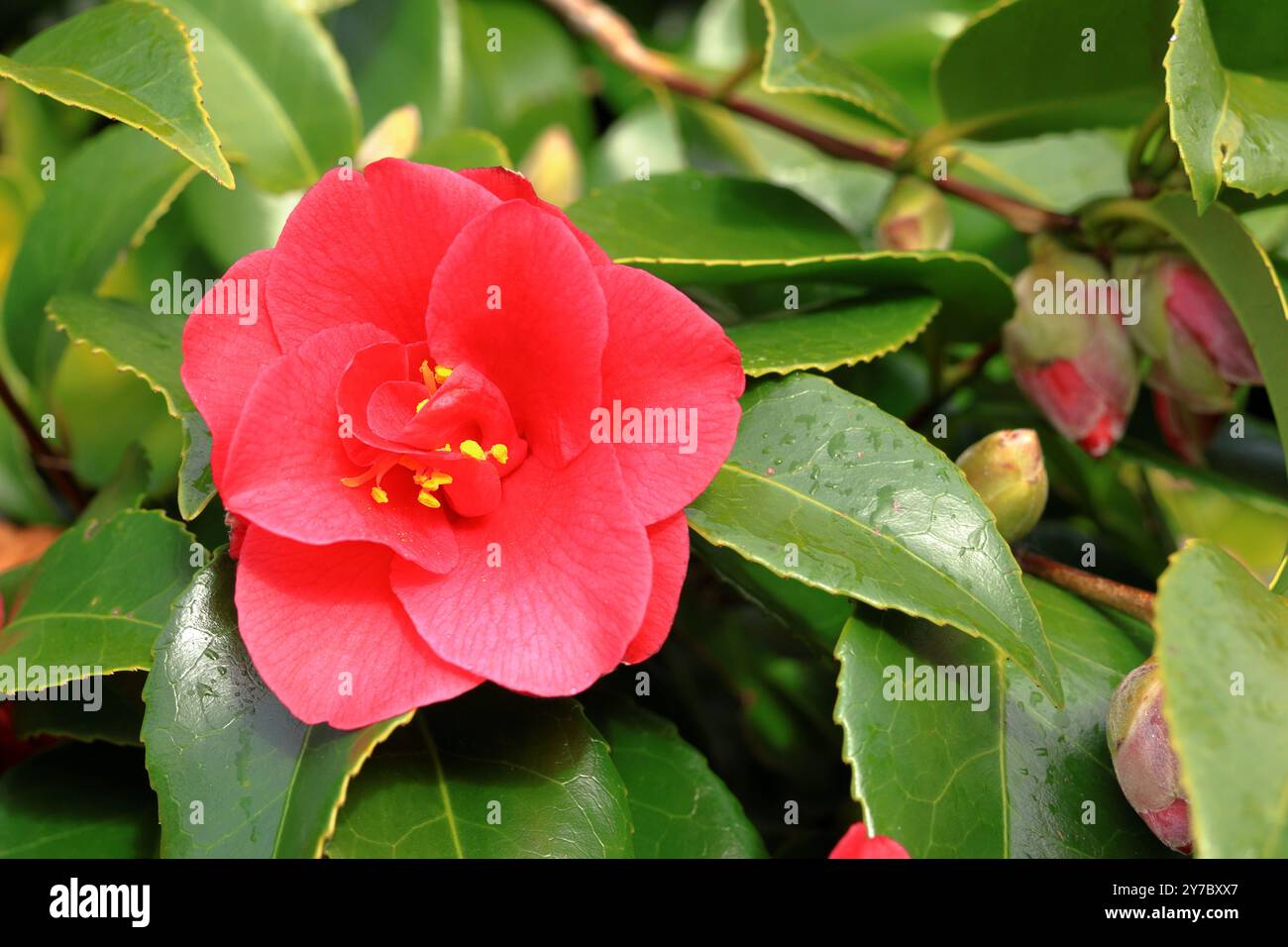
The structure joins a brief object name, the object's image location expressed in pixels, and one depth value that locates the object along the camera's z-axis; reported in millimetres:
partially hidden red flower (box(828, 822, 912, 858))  256
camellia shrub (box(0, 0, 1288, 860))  267
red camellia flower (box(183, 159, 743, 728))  264
